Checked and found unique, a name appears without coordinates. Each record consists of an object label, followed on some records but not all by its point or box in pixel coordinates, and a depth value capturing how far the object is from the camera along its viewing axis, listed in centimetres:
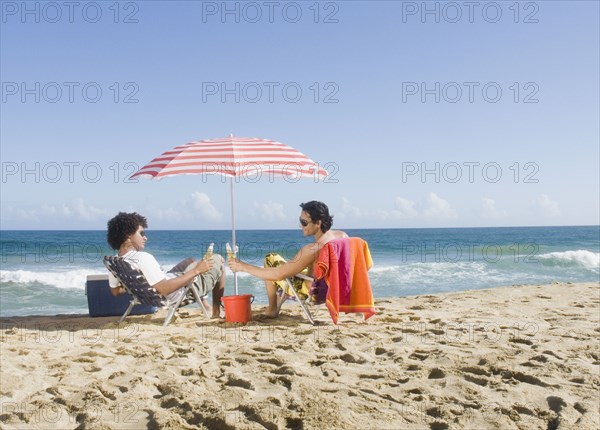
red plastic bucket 545
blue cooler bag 654
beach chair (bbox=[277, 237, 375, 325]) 506
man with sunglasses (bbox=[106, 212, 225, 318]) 520
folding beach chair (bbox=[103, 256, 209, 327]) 516
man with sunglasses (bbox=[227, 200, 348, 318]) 513
